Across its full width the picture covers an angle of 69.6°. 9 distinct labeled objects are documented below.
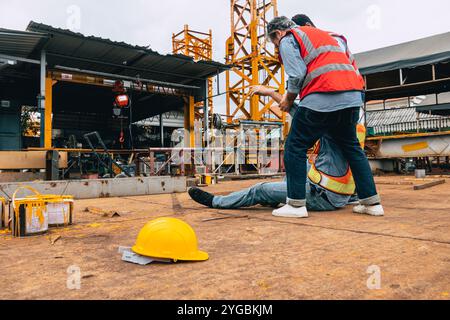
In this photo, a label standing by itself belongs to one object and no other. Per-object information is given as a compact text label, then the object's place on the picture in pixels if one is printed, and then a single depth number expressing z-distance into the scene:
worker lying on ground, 2.99
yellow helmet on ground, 1.57
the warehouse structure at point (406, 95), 11.09
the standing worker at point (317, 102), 2.60
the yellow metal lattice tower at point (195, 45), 25.64
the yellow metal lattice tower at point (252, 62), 19.73
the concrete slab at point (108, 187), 4.86
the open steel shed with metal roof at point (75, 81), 9.61
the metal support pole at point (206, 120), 13.94
